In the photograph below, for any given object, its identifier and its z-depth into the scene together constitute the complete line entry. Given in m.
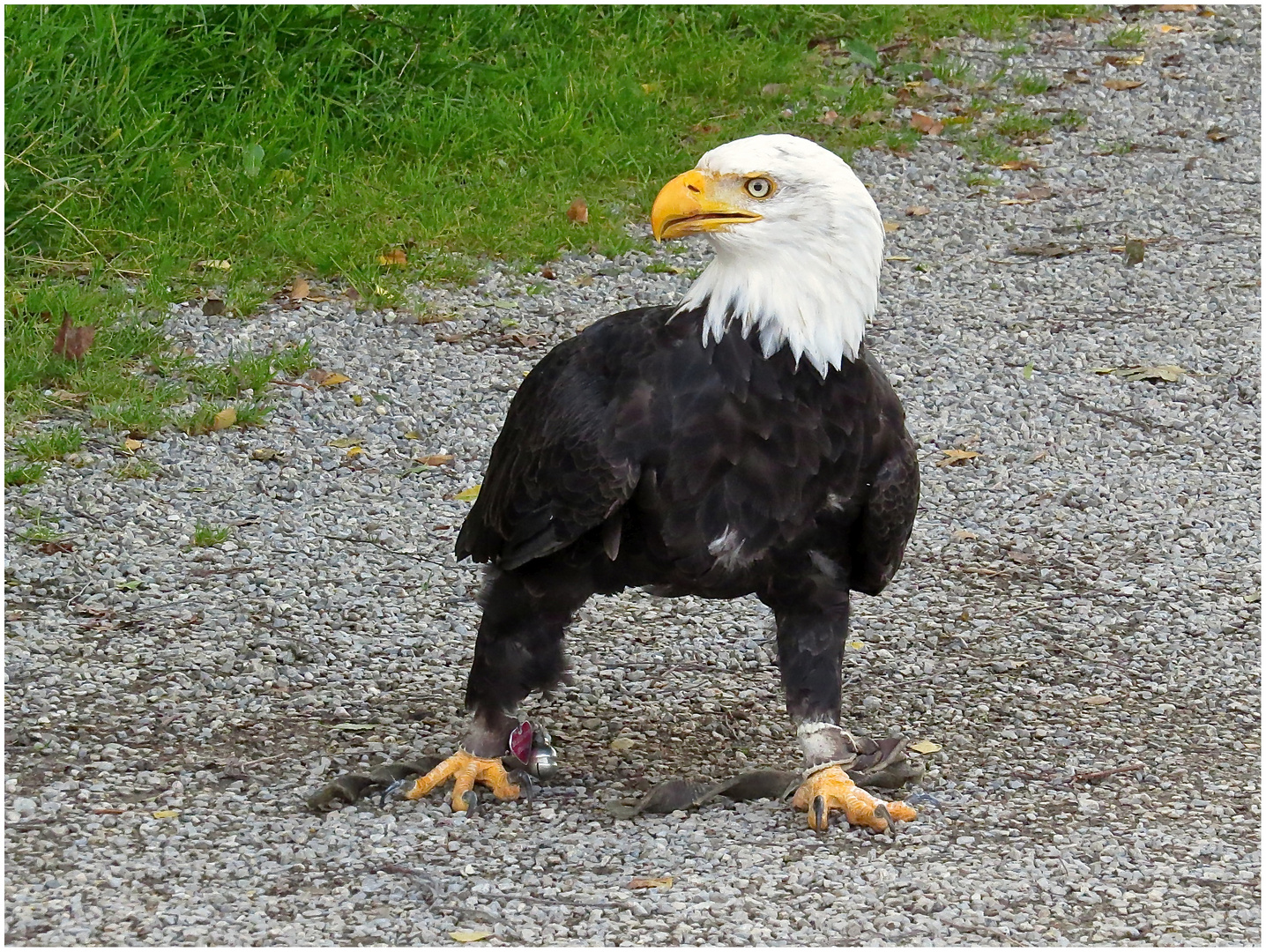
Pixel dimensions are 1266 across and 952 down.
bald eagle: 7.61
